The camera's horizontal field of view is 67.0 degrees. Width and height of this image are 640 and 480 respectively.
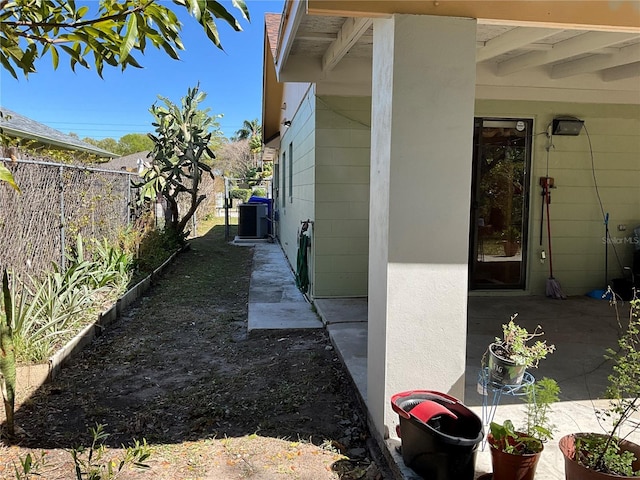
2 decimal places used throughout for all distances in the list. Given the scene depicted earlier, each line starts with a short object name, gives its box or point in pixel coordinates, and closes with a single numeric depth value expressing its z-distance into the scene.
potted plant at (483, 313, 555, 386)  2.37
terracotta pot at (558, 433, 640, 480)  1.90
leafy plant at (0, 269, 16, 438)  2.75
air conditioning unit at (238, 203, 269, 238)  14.27
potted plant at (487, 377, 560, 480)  2.08
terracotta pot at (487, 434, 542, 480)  2.07
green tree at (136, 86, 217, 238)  10.80
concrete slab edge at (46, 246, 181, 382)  3.94
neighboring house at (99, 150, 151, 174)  31.34
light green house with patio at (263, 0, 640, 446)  2.40
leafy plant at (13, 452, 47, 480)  2.52
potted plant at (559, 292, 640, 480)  1.93
